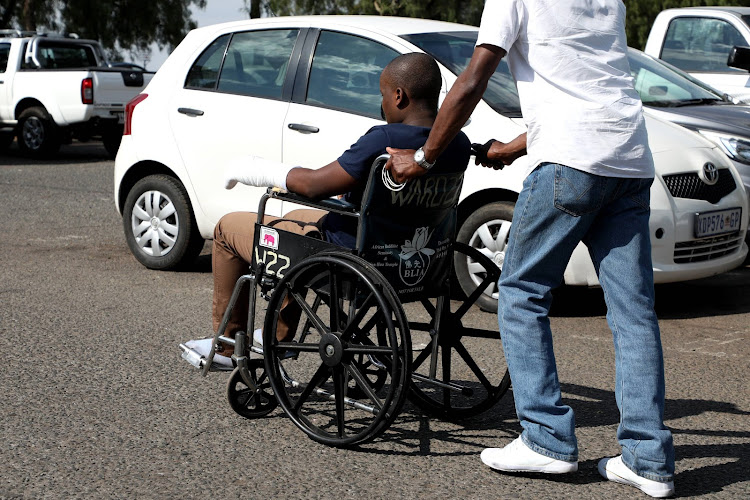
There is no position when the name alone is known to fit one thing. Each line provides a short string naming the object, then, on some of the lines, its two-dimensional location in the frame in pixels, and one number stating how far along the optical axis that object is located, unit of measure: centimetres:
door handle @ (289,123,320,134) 654
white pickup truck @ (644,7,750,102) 1030
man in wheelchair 384
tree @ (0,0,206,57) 3453
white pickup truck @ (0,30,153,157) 1680
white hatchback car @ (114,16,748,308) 618
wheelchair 374
